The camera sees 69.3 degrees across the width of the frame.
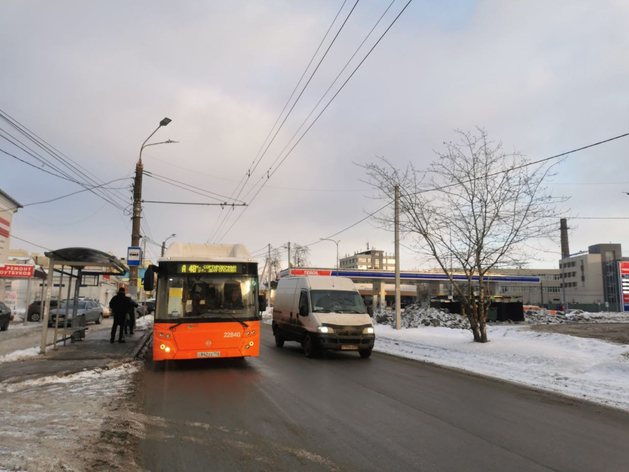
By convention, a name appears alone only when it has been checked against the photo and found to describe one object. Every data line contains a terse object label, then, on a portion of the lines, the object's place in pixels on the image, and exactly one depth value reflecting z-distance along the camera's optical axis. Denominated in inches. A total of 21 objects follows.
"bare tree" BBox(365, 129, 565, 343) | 602.9
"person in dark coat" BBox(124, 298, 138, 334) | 725.1
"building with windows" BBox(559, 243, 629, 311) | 3668.8
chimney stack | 3702.0
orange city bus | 404.2
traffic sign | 722.8
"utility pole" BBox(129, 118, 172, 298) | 772.0
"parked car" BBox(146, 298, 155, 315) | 1630.9
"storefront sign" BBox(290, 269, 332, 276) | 1905.9
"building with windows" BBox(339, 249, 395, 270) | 6505.9
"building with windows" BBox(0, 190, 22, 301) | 1315.2
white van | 504.1
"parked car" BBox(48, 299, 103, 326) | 947.1
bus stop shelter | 463.5
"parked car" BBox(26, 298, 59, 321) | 1190.0
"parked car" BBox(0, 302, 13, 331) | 850.8
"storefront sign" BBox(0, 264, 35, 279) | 1115.3
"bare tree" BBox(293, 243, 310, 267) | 3399.1
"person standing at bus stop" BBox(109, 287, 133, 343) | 579.2
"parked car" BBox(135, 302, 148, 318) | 1339.3
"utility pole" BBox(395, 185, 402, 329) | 916.6
